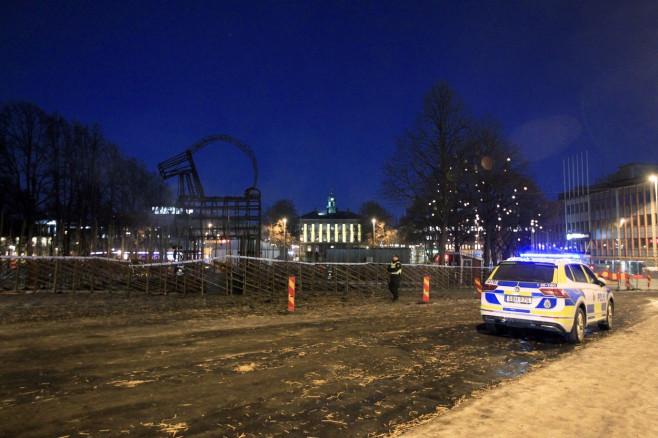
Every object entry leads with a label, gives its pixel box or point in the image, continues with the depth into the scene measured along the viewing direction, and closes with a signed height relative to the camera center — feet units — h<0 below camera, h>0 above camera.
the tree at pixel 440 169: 99.71 +18.80
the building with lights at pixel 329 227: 437.58 +22.84
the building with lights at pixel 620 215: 205.87 +18.74
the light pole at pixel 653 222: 198.49 +12.99
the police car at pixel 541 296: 29.66 -3.21
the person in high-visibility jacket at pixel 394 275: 56.49 -3.20
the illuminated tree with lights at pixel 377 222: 300.40 +22.19
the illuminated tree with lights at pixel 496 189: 106.32 +15.65
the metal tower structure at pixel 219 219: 81.30 +5.84
